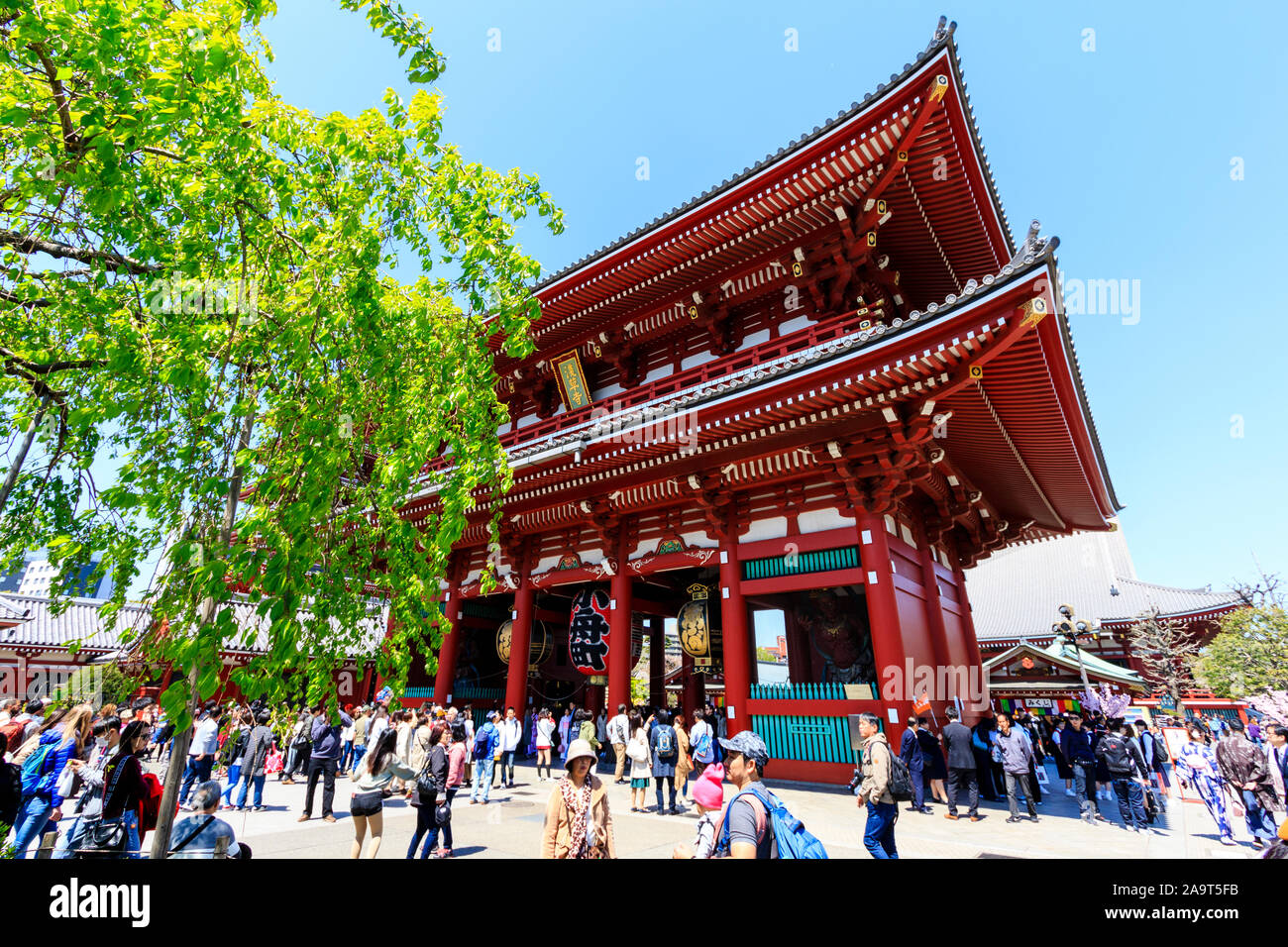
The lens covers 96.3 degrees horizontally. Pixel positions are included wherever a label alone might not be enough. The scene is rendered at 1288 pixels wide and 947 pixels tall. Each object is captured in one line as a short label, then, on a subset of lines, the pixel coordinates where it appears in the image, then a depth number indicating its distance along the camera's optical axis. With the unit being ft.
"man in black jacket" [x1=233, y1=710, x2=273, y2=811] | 31.73
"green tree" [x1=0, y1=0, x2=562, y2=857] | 10.12
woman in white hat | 13.00
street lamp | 49.78
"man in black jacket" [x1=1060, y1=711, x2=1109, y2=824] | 28.71
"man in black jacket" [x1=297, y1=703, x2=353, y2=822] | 28.50
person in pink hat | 10.59
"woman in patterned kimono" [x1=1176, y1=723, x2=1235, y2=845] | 27.12
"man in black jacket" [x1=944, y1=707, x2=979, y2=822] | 28.07
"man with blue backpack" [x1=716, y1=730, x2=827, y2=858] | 9.93
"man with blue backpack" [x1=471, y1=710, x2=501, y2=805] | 32.37
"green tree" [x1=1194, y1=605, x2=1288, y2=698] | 68.74
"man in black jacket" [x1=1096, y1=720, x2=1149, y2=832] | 27.66
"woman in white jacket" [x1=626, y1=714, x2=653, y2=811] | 30.58
